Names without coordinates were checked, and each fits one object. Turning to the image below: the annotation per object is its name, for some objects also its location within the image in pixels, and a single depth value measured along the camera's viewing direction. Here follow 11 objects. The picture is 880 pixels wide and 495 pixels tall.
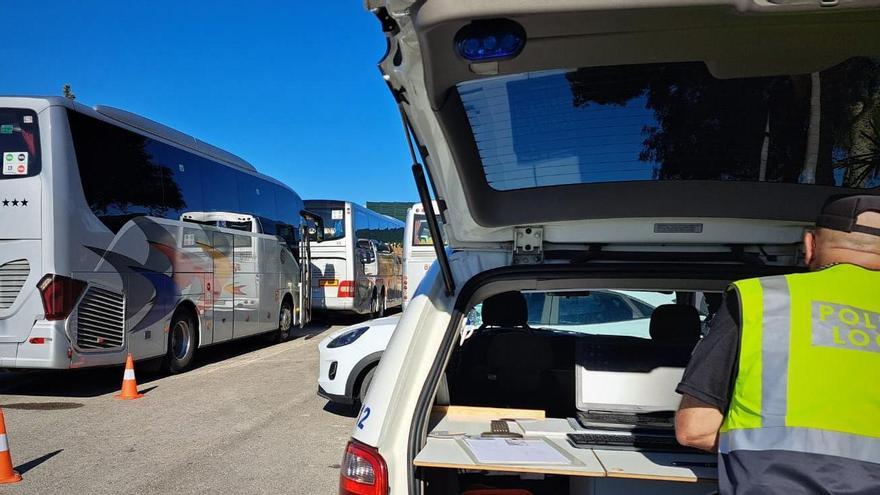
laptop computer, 2.83
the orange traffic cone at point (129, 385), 7.90
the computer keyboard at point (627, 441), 2.55
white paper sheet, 2.28
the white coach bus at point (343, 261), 17.00
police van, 1.54
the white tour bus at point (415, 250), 13.38
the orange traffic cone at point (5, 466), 4.86
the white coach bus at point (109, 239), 7.43
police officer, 1.54
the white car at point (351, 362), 6.51
